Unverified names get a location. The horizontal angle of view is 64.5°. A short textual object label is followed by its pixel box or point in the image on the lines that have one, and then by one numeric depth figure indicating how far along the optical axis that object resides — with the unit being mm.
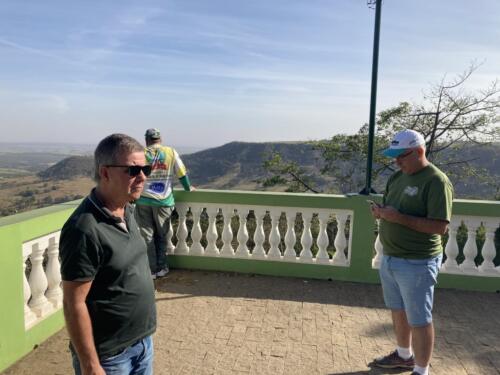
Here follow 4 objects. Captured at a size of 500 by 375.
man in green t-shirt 2561
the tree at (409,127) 17453
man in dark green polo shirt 1532
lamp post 4816
